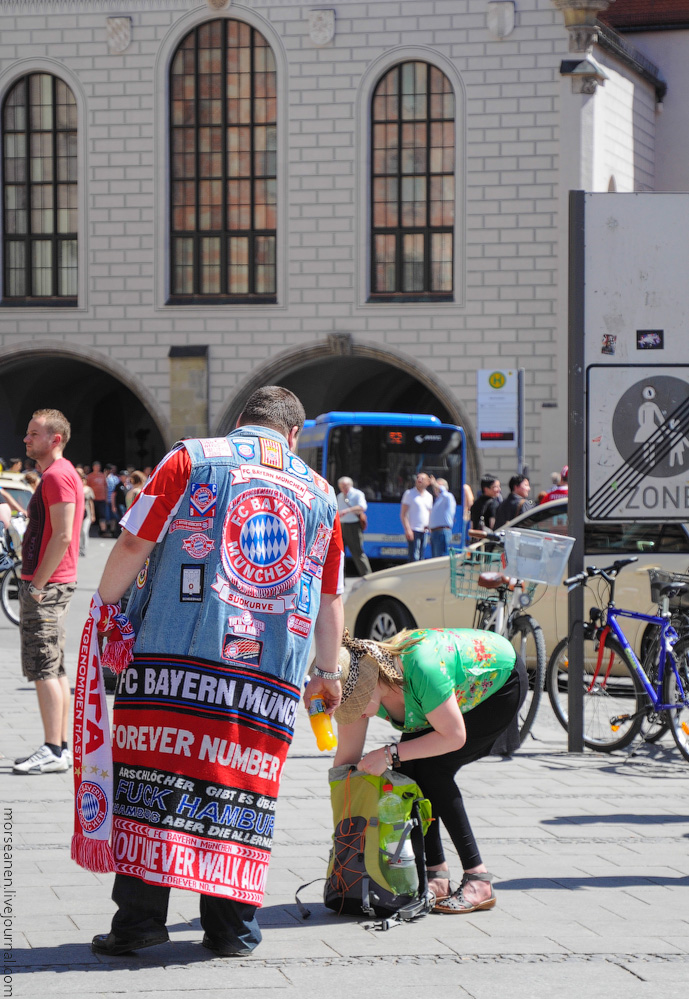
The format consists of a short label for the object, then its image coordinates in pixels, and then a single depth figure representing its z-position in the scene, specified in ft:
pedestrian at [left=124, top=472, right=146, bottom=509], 89.04
